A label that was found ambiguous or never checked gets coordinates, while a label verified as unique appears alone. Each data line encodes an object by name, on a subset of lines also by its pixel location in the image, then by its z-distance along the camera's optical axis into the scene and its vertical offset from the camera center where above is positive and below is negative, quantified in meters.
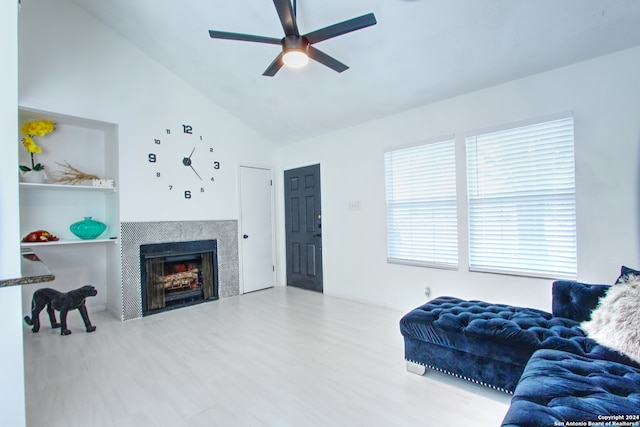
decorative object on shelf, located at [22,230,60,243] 3.34 -0.18
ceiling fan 2.06 +1.31
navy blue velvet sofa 1.20 -0.80
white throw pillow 1.55 -0.64
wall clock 4.07 +0.79
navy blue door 4.89 -0.21
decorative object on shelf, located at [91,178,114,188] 3.64 +0.45
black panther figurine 3.24 -0.88
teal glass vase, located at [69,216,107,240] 3.70 -0.11
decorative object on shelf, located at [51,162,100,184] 3.67 +0.56
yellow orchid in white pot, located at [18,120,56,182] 3.34 +0.88
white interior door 4.95 -0.21
